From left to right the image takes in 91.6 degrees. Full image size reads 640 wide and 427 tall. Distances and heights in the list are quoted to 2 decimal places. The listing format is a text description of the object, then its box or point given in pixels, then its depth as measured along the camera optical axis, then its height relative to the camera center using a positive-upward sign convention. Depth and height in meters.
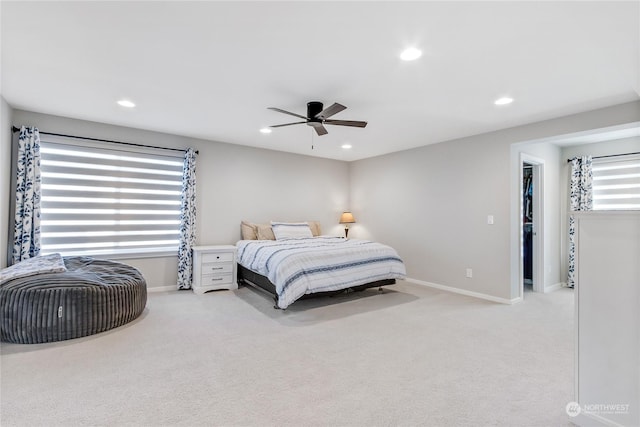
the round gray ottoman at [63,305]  2.71 -0.83
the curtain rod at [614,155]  4.60 +1.05
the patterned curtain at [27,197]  3.70 +0.21
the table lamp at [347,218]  6.77 +0.03
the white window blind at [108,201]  4.06 +0.21
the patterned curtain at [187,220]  4.81 -0.05
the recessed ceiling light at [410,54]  2.30 +1.26
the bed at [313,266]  3.72 -0.63
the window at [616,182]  4.61 +0.63
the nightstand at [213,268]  4.68 -0.78
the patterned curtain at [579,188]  4.96 +0.56
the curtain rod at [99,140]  3.76 +1.04
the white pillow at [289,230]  5.54 -0.21
